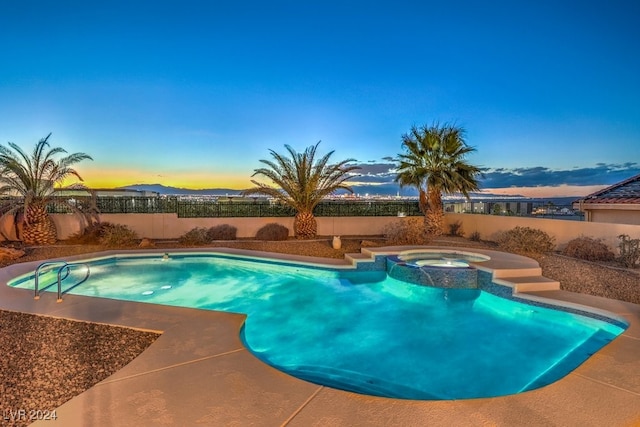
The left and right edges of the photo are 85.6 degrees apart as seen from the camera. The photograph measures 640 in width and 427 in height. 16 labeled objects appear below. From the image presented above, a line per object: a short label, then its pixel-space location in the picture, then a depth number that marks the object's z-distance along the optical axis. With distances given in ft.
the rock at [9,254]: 31.43
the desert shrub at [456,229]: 51.85
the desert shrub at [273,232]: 48.03
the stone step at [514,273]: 26.37
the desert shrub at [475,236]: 47.85
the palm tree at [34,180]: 37.76
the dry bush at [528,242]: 35.76
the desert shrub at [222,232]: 47.93
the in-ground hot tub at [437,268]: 27.96
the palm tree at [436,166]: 45.57
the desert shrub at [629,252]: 29.71
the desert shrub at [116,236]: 39.73
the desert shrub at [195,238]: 43.10
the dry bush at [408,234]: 41.75
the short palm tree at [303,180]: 47.37
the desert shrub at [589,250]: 32.73
